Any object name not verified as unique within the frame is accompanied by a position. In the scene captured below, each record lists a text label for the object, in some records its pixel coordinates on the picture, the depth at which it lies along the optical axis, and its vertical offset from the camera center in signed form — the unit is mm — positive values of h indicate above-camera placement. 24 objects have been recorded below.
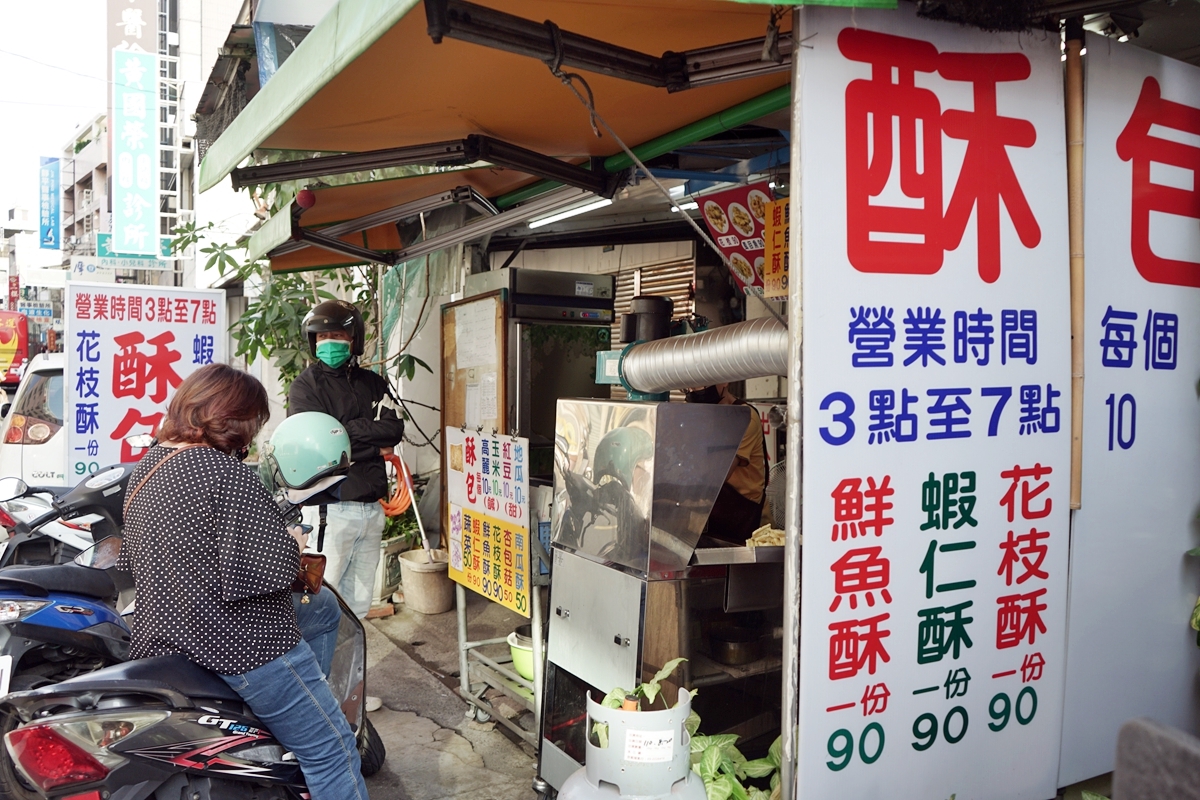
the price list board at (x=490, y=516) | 4484 -714
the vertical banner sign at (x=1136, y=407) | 2975 -57
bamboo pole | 2883 +605
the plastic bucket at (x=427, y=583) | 6863 -1575
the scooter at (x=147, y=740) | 2375 -1029
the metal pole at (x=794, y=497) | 2432 -312
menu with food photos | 4457 +891
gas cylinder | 2580 -1128
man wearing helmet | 4781 -296
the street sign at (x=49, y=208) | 27922 +5973
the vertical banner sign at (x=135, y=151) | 14562 +4154
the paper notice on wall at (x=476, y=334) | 4992 +335
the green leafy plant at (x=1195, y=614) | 3164 -836
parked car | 7824 -373
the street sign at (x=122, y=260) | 15602 +2406
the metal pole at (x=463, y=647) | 4984 -1516
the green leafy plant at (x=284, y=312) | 8055 +742
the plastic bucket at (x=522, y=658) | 4637 -1469
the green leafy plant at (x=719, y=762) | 2812 -1269
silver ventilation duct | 2889 +119
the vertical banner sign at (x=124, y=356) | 6289 +247
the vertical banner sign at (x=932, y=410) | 2477 -58
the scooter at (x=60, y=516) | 4379 -711
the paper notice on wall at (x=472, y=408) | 5164 -114
